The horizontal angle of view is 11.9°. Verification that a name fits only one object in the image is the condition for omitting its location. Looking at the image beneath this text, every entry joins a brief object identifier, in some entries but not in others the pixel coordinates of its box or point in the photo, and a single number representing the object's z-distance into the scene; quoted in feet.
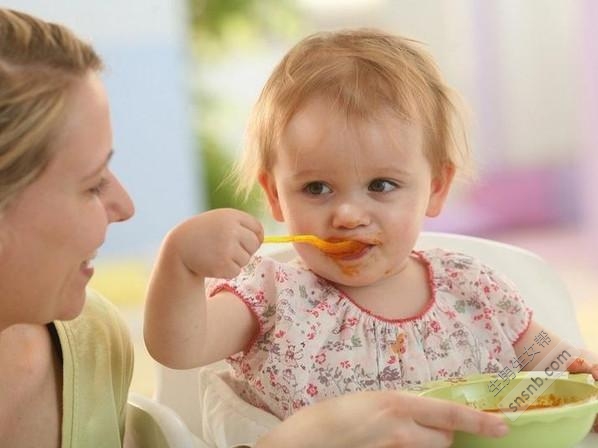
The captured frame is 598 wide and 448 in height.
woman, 5.59
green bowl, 5.65
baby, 6.09
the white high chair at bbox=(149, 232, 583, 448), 6.41
